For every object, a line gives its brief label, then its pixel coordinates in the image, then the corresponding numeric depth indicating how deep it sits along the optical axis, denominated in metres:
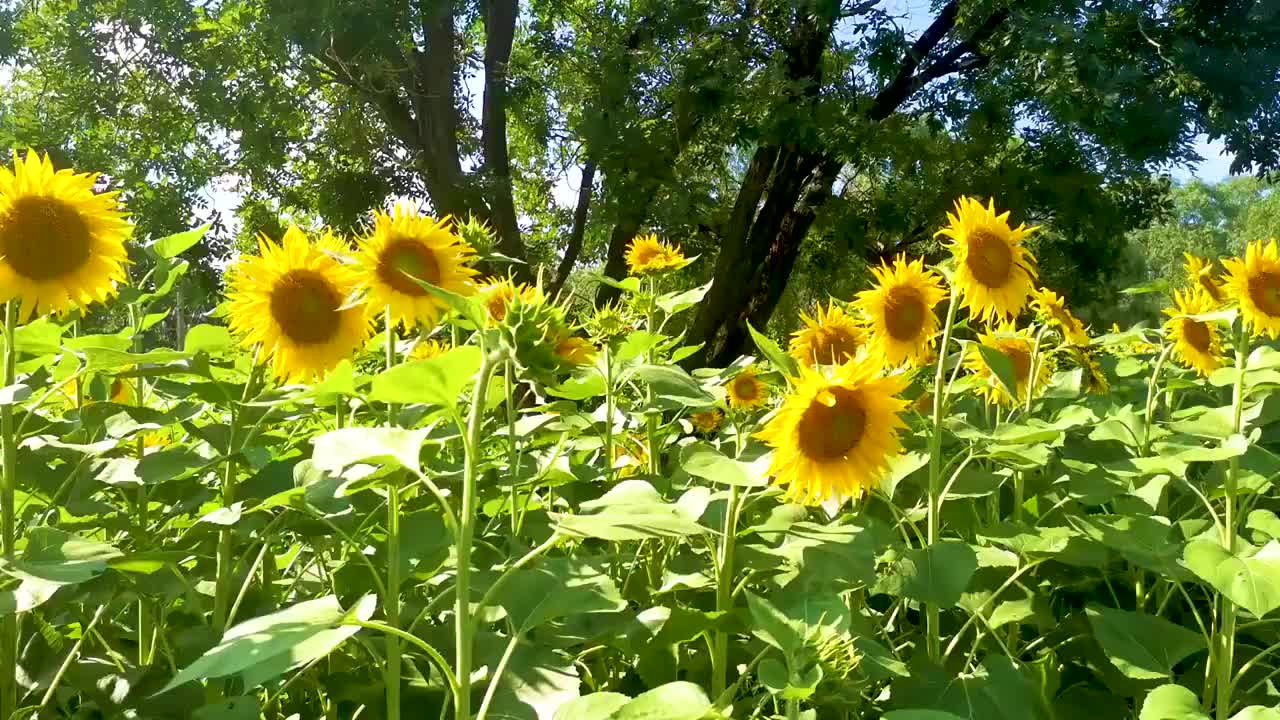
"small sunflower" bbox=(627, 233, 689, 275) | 2.77
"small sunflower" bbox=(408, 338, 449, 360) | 1.71
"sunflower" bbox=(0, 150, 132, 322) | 1.30
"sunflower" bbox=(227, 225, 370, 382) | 1.37
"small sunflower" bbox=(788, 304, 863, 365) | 1.83
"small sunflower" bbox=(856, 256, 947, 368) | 1.72
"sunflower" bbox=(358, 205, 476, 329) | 1.31
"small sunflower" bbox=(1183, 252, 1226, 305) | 1.96
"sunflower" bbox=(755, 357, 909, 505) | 1.26
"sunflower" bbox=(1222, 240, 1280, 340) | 1.76
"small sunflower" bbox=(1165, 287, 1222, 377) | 2.10
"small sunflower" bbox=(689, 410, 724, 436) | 2.55
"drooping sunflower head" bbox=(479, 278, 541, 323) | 1.61
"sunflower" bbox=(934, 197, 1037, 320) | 1.61
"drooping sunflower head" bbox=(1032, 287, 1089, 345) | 2.02
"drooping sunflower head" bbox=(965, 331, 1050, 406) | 1.89
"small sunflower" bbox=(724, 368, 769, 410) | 2.10
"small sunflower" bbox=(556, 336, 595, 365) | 1.44
